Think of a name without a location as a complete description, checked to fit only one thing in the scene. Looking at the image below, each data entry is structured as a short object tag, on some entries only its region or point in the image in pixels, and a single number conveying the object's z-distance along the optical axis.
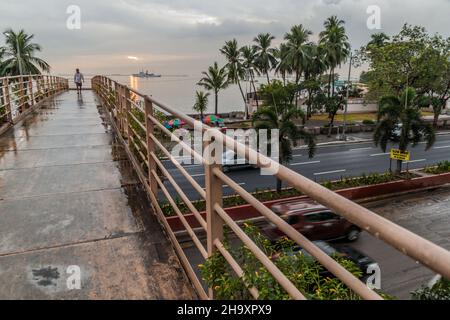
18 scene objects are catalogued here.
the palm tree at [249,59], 47.16
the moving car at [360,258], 9.27
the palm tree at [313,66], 43.12
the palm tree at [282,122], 17.62
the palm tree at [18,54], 36.03
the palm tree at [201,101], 39.53
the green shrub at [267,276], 1.45
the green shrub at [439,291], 5.28
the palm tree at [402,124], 19.09
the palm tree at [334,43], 44.47
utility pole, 31.58
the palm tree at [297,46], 43.53
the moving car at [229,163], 19.22
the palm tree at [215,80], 43.59
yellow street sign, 18.07
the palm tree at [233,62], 46.59
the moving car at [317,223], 11.82
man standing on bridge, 19.42
